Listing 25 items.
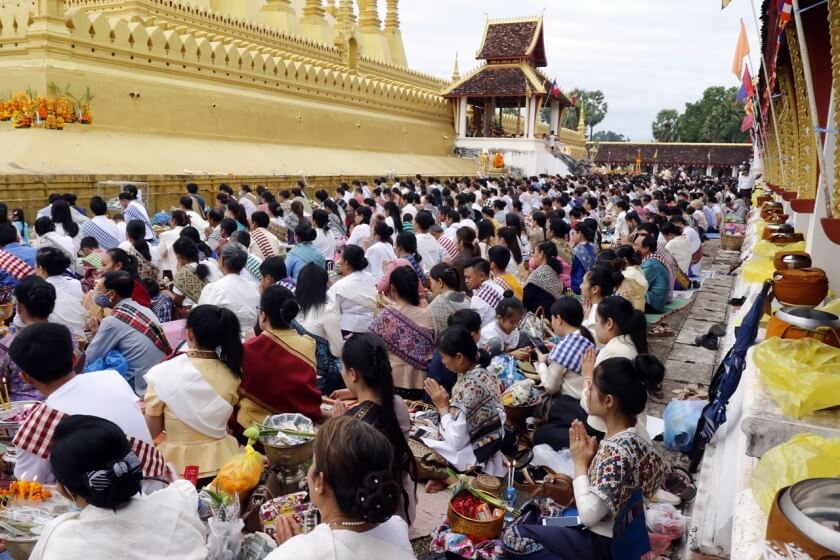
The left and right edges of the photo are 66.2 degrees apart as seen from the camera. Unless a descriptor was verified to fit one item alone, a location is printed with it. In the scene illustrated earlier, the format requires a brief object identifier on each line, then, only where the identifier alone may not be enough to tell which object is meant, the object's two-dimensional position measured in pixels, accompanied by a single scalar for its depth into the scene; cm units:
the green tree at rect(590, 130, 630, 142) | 11371
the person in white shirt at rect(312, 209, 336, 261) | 891
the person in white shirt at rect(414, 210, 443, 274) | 860
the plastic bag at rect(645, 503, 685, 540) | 360
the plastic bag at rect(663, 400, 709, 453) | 455
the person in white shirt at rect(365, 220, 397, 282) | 788
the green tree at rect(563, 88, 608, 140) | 7656
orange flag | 1134
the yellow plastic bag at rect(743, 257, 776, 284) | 496
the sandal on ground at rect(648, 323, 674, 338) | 784
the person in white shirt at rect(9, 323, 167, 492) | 286
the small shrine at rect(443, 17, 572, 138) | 3000
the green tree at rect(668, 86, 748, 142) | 5195
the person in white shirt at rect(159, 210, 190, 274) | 761
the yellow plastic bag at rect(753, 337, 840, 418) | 259
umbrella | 357
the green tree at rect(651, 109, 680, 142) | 6053
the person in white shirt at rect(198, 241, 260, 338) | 554
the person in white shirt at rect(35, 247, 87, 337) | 518
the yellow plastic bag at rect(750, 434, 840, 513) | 202
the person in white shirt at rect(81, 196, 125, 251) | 814
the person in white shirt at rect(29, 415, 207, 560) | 205
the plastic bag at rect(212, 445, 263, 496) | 312
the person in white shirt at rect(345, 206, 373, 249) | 900
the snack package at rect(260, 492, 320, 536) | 297
